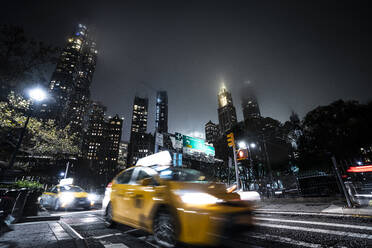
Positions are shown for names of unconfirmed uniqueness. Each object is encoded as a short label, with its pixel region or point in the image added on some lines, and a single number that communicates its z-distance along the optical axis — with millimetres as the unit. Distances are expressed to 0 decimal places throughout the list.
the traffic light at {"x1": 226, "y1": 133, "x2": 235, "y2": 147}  12550
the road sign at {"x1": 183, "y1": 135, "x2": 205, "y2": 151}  21980
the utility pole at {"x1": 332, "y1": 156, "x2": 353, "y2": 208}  6145
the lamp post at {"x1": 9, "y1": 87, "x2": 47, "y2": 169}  11365
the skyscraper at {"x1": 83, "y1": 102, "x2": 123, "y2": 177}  117250
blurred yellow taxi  2541
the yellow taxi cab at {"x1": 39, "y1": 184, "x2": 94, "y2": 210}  9269
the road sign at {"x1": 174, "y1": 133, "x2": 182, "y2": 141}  20695
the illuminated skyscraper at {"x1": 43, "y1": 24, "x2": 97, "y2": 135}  113562
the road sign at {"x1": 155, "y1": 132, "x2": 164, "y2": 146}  17106
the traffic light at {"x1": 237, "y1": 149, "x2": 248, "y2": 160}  12339
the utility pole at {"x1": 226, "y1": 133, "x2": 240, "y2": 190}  12498
